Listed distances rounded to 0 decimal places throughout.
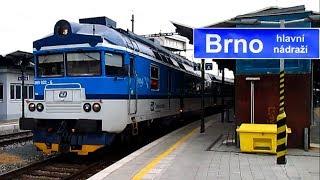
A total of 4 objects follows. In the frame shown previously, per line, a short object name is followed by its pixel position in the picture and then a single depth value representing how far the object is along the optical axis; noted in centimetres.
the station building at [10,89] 2578
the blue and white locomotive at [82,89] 1061
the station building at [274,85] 1107
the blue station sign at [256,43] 898
